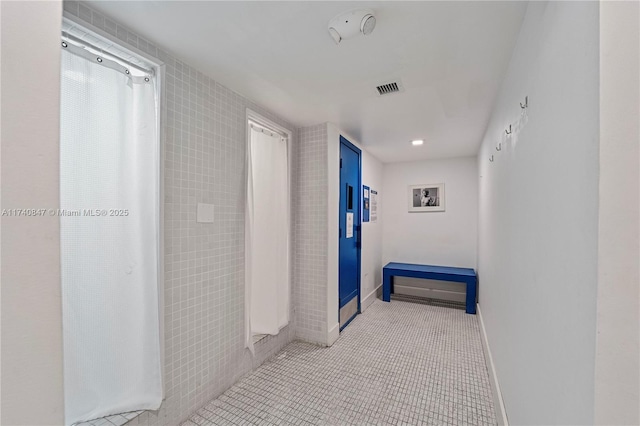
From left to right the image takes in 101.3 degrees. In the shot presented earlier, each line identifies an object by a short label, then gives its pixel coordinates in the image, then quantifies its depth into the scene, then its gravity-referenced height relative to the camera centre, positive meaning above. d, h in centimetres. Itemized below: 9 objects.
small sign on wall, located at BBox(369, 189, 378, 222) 407 +8
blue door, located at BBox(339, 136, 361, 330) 310 -28
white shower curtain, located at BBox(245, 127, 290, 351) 255 -20
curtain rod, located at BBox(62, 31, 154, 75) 120 +80
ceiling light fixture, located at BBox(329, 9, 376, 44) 123 +91
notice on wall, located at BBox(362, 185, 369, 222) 376 +10
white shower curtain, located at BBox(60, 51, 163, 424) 119 -16
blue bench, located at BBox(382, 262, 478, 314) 360 -94
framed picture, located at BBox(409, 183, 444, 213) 431 +21
